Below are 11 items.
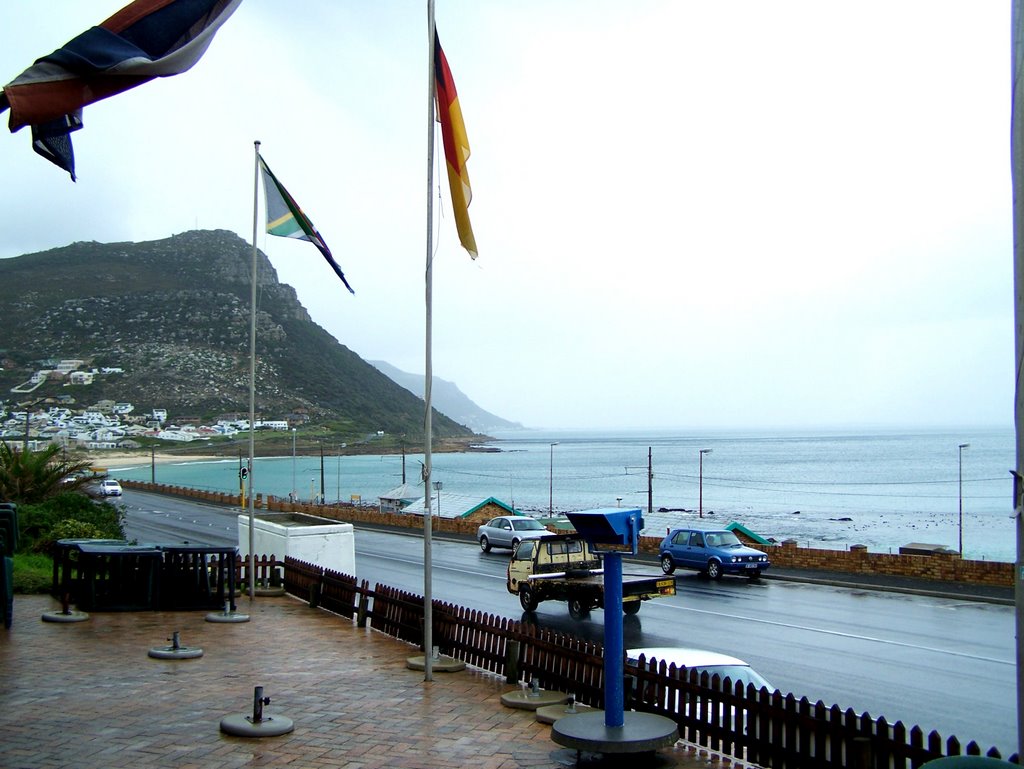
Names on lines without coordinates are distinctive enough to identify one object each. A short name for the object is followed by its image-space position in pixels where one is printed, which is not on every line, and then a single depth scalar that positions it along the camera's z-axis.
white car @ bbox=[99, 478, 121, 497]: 65.33
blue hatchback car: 27.45
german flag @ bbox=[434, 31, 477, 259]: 11.56
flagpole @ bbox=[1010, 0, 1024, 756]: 5.27
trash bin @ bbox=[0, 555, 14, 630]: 13.99
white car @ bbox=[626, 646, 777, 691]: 10.87
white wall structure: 21.66
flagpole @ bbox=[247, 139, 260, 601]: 17.48
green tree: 25.61
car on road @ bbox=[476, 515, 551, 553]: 36.47
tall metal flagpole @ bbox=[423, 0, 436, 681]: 11.55
